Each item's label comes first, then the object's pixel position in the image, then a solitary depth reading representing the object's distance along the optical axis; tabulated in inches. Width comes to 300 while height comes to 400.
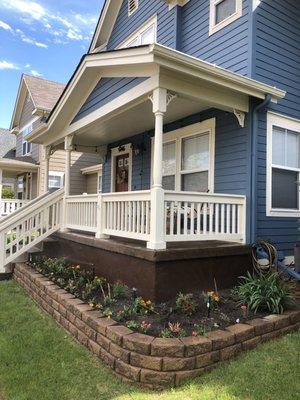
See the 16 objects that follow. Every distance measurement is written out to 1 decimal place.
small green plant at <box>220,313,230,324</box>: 161.7
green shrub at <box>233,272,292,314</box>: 176.4
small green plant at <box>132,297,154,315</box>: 169.4
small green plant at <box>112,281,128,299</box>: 194.8
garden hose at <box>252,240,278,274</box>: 218.7
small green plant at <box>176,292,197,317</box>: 170.9
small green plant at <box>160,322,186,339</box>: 142.7
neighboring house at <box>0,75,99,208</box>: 670.5
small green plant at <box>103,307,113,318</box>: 163.1
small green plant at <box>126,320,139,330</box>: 149.7
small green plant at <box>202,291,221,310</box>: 175.3
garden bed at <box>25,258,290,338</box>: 152.0
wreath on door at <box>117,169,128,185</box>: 388.2
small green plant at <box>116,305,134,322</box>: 160.8
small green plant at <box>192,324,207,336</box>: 144.2
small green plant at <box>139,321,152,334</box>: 147.3
